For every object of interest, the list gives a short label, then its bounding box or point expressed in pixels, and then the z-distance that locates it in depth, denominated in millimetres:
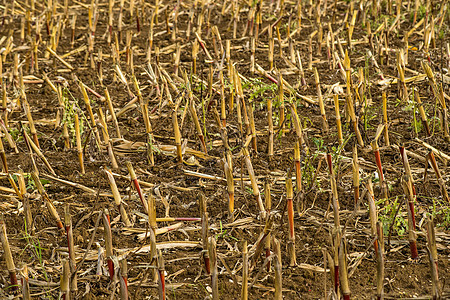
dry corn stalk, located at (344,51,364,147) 6488
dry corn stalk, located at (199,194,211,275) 4453
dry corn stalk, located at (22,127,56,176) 6352
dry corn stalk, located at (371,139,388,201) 5594
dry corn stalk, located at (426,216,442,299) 3975
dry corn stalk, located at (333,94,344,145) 6590
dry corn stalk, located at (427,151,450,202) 5406
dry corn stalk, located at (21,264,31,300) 4047
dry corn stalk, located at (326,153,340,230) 4543
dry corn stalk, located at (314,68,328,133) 6957
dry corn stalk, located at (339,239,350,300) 3990
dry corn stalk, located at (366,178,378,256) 4703
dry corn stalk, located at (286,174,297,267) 4812
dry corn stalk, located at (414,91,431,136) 6660
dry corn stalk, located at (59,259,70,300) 3968
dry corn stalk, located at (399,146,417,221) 5004
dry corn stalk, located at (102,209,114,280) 4324
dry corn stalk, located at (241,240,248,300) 3926
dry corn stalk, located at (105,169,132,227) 5181
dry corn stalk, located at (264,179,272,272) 4734
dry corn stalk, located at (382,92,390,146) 6520
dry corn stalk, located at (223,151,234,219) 5286
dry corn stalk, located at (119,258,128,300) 4041
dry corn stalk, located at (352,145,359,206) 5051
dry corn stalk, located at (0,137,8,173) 6288
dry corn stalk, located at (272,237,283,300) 3996
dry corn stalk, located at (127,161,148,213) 5402
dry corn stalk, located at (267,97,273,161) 6522
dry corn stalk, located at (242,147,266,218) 5172
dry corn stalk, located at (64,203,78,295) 4383
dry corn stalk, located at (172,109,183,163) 6396
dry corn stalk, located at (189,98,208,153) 6540
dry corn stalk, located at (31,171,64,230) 5230
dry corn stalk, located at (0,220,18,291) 4340
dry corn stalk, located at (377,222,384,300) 3998
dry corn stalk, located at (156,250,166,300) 4156
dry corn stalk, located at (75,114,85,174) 6335
